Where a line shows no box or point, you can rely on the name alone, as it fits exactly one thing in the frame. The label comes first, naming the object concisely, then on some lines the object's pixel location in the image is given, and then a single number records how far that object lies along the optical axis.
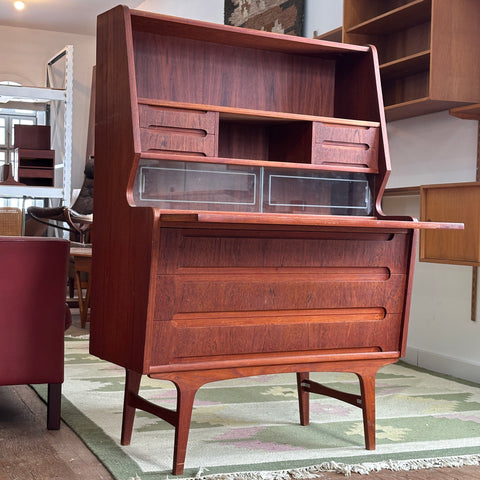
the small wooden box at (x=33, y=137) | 7.11
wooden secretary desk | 2.28
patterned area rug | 2.41
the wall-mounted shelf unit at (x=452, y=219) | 3.50
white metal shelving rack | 6.82
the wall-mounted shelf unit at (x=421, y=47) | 3.57
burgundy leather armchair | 2.70
